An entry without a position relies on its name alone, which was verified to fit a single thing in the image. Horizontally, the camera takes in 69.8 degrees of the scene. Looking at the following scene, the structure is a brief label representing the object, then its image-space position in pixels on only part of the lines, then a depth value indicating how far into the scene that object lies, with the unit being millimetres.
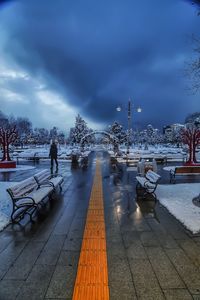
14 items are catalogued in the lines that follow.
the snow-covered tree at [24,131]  54987
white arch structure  23193
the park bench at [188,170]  8921
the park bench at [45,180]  4958
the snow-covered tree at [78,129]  45968
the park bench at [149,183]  4976
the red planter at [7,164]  10962
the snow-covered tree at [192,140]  12043
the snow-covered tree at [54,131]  89660
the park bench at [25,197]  3674
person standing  10754
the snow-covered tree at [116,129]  46743
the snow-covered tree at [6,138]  12208
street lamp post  15777
